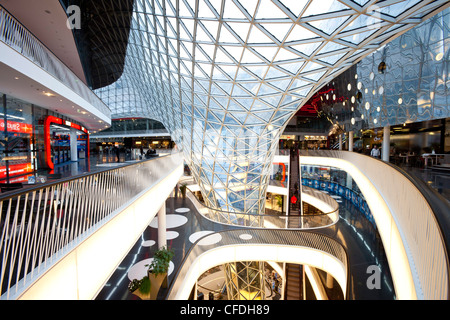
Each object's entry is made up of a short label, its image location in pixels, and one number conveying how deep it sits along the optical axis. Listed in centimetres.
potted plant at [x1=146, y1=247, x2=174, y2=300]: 1179
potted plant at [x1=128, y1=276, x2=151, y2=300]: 1102
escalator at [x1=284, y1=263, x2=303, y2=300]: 2305
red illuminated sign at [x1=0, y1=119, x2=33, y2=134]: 1378
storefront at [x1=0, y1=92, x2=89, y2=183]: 1380
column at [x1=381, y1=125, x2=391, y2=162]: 2388
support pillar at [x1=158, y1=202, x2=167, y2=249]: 1762
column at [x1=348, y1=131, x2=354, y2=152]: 3503
